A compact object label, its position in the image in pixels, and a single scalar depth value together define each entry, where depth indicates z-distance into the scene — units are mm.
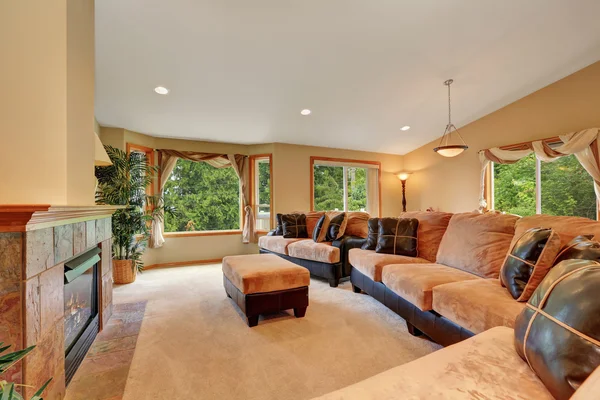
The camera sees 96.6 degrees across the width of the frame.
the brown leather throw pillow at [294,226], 4445
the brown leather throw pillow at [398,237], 2889
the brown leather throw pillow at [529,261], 1513
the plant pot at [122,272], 3705
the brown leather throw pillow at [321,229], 3914
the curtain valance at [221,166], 4762
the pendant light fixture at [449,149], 3703
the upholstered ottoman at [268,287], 2359
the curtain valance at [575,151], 3535
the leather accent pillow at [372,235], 3174
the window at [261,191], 5430
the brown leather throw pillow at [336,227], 3774
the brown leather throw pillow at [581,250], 1293
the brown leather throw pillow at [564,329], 781
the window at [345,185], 5766
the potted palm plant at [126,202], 3549
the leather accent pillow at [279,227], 4664
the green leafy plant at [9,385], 574
